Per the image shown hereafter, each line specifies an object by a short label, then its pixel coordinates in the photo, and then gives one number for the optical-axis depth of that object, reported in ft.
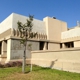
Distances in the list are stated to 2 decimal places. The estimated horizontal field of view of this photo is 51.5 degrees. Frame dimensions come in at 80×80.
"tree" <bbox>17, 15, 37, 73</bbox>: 29.41
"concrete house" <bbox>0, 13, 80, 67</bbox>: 45.72
